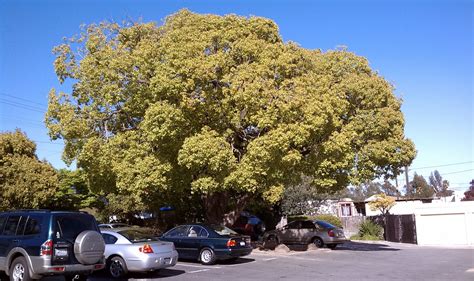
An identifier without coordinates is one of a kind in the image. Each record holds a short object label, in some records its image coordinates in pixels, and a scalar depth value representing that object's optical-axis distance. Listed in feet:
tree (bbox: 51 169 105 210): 104.76
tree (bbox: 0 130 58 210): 89.45
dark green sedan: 55.62
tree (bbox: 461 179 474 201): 190.70
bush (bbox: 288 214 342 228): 119.34
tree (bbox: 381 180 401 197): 346.72
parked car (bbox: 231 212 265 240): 99.50
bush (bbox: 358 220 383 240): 109.09
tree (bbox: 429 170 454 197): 361.41
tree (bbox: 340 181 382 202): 443.04
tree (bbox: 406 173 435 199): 284.61
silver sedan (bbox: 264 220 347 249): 81.76
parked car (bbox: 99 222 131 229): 72.50
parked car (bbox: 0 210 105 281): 35.63
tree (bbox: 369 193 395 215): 122.01
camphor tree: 62.08
